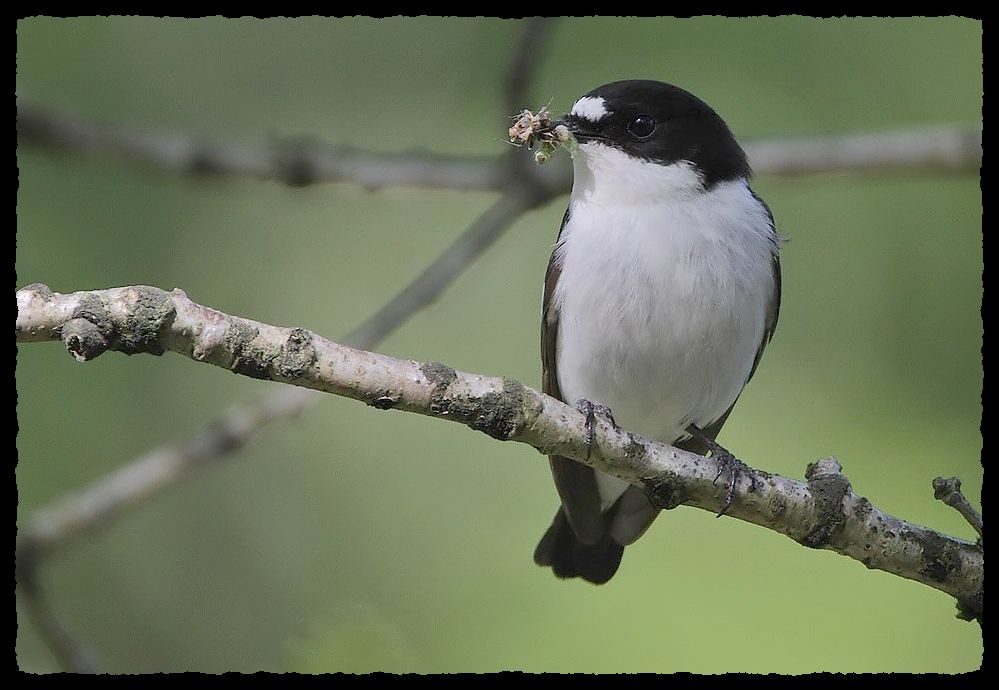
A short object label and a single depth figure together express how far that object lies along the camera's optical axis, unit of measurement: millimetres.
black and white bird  5859
